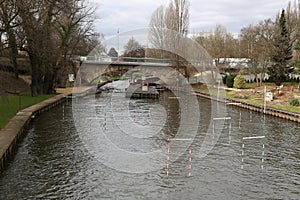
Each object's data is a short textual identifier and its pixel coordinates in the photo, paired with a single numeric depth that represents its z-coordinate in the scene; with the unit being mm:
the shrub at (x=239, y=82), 47344
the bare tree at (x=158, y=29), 62281
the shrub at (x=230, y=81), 51188
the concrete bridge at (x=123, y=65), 63125
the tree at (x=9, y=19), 22603
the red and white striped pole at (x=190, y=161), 14688
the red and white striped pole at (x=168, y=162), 14720
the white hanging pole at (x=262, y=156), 15695
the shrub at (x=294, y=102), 31719
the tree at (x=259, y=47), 48875
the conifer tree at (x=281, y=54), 46281
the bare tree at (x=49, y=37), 25266
